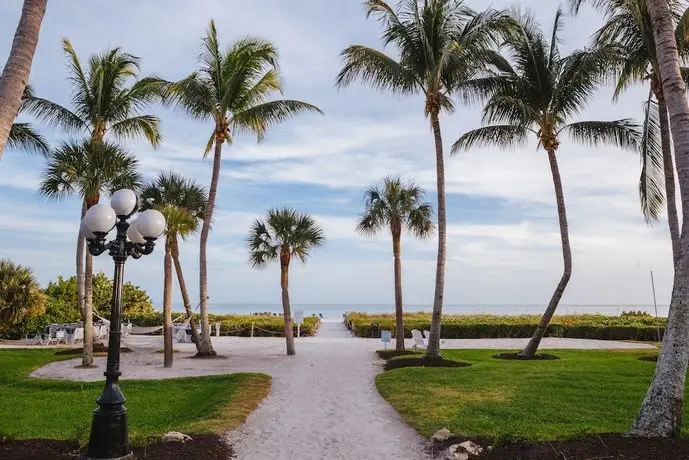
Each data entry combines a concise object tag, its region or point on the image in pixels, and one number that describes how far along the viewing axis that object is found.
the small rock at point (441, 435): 6.39
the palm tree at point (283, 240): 17.83
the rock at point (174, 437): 6.10
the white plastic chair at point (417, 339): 16.39
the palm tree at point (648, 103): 12.39
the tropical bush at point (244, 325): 25.50
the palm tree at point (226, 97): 16.31
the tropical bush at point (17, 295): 20.25
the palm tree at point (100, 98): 15.73
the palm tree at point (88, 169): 14.16
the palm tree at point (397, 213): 17.38
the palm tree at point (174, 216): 14.43
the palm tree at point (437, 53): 13.54
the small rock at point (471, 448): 5.70
